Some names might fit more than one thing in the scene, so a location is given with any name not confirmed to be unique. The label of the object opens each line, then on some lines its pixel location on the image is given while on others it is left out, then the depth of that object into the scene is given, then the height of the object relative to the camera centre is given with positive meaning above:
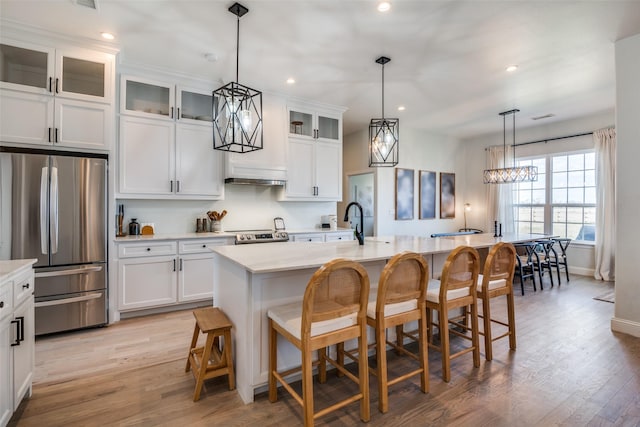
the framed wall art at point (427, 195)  6.86 +0.39
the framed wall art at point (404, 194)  6.48 +0.39
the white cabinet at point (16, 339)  1.68 -0.72
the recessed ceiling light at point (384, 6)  2.52 +1.62
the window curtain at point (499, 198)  6.71 +0.32
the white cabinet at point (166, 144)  3.72 +0.83
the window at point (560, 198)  5.76 +0.30
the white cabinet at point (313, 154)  4.86 +0.91
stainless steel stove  4.00 -0.31
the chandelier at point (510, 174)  5.23 +0.65
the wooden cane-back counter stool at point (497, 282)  2.59 -0.58
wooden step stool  2.06 -0.98
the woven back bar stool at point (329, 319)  1.68 -0.60
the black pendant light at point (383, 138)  3.24 +0.76
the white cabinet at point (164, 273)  3.50 -0.69
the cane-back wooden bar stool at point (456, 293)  2.28 -0.59
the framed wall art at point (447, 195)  7.19 +0.41
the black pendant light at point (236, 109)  2.43 +0.79
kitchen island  2.03 -0.50
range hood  4.30 +0.43
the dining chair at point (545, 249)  5.12 -0.58
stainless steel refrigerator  2.92 -0.15
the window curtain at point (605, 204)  5.25 +0.16
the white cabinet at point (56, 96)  3.00 +1.13
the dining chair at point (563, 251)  5.32 -0.63
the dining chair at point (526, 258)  4.81 -0.71
